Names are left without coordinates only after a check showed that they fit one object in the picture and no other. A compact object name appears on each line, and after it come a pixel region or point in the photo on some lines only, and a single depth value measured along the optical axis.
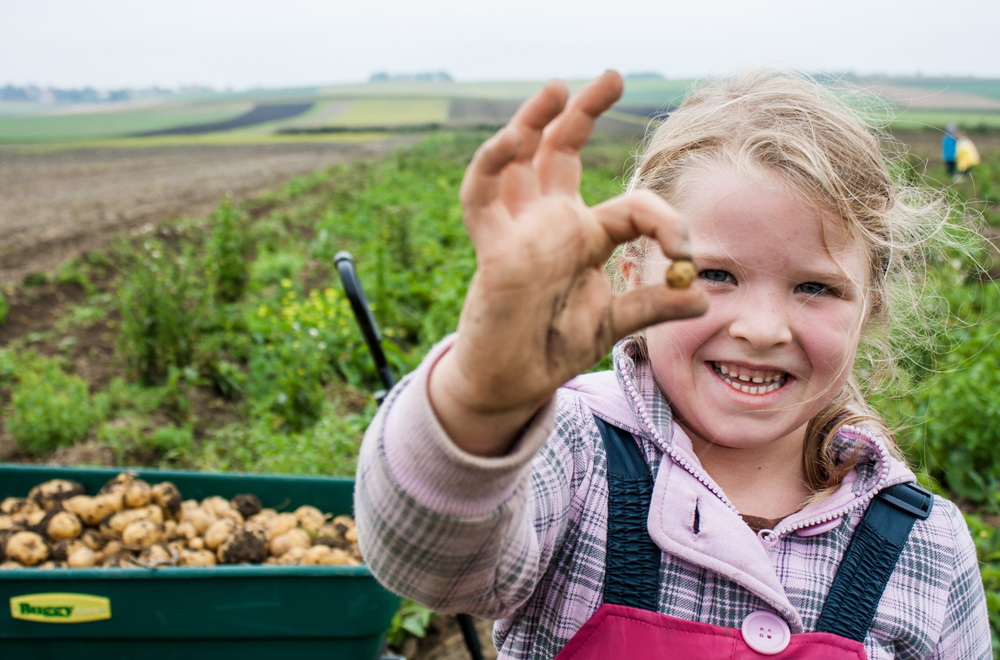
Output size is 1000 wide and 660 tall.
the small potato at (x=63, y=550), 2.38
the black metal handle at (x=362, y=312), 2.15
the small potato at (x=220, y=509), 2.57
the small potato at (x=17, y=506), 2.55
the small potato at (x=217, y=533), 2.45
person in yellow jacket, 16.97
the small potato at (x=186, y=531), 2.48
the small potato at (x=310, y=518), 2.58
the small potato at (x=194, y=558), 2.35
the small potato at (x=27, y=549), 2.35
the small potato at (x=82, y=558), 2.33
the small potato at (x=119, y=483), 2.61
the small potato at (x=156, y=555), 2.33
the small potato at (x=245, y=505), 2.66
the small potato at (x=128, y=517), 2.49
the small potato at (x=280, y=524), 2.50
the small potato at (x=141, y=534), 2.41
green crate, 1.95
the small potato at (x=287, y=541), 2.44
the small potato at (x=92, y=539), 2.46
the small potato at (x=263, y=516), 2.56
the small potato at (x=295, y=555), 2.36
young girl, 0.89
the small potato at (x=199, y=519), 2.52
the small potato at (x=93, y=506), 2.53
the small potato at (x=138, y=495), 2.58
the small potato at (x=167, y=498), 2.59
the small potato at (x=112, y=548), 2.42
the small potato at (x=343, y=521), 2.66
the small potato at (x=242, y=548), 2.42
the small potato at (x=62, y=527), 2.42
